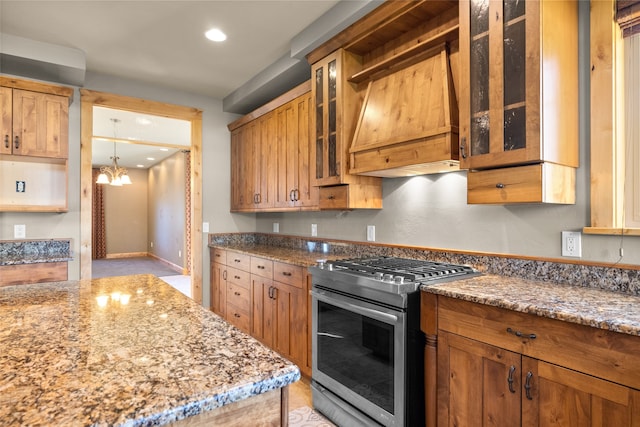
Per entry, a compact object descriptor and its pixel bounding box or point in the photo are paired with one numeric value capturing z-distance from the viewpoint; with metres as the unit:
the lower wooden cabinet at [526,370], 1.20
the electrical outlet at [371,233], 3.00
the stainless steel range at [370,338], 1.83
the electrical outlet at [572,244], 1.79
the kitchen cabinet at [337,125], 2.72
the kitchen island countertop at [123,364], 0.64
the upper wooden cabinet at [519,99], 1.64
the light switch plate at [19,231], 3.32
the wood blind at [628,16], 1.66
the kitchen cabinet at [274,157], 3.29
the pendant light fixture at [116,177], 7.47
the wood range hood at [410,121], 2.09
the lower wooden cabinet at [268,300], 2.76
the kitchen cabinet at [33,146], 3.07
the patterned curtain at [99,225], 10.03
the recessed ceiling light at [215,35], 2.89
